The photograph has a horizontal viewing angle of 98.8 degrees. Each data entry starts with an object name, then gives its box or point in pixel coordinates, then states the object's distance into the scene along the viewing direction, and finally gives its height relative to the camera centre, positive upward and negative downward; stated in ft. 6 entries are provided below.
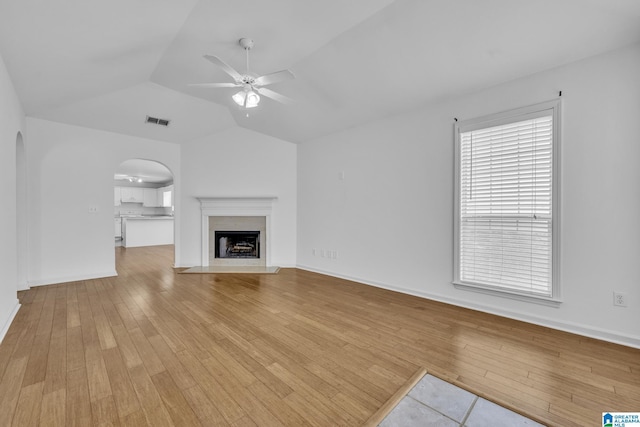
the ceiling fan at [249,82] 8.27 +4.19
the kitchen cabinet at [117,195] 34.22 +2.00
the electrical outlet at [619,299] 7.76 -2.44
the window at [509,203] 8.88 +0.36
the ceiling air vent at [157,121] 15.14 +5.09
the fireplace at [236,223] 17.88 -0.76
